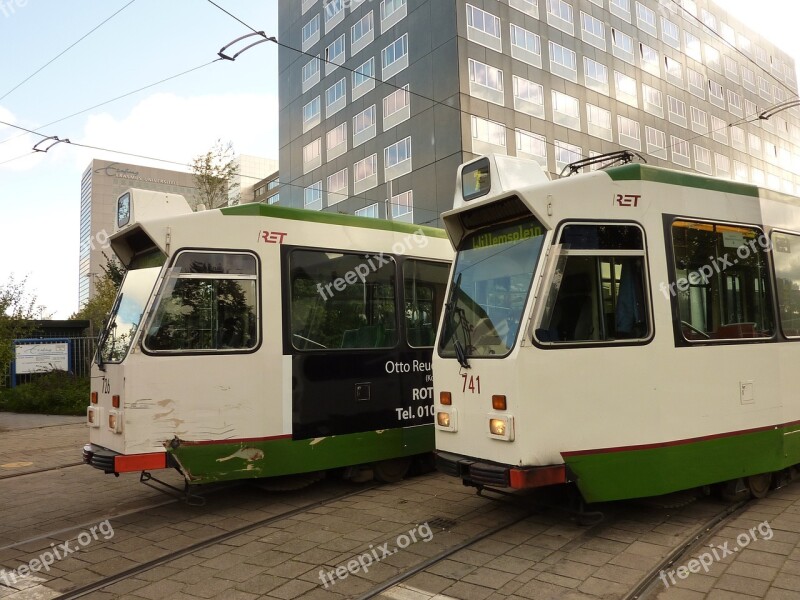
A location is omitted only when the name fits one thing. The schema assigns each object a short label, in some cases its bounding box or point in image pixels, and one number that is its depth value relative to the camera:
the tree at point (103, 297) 18.89
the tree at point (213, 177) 19.58
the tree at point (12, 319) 15.48
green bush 16.89
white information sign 18.33
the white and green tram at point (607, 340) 5.22
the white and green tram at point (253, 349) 6.24
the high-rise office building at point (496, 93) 29.61
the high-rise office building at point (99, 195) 92.12
